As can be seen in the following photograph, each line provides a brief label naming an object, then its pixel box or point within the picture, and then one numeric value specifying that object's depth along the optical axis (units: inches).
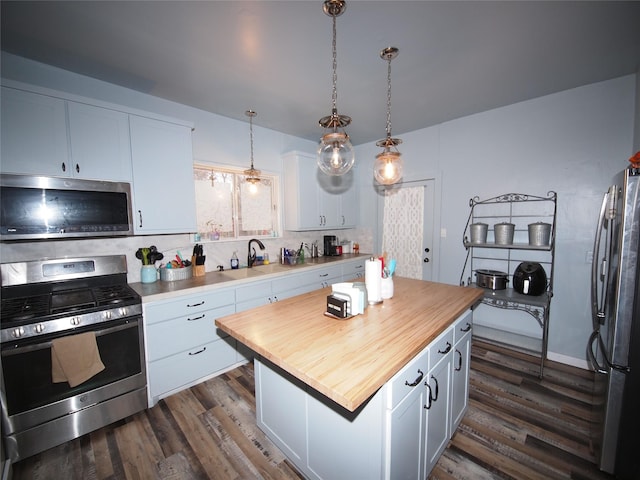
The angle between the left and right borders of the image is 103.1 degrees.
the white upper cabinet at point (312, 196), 138.4
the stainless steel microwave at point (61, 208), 66.2
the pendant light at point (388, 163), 71.9
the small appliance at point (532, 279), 101.0
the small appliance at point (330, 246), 159.6
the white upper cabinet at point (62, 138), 66.9
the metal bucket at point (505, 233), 107.9
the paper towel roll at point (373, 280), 65.3
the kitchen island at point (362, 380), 40.3
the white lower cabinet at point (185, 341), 80.5
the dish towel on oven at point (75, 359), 63.1
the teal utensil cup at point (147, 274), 93.5
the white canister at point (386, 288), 70.9
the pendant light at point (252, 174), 111.1
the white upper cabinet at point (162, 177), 87.0
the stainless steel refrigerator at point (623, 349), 54.0
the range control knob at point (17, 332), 58.1
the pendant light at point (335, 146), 56.0
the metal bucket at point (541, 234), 99.9
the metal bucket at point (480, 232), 115.3
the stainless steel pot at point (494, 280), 107.9
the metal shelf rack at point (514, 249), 99.8
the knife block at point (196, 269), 106.0
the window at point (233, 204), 116.5
